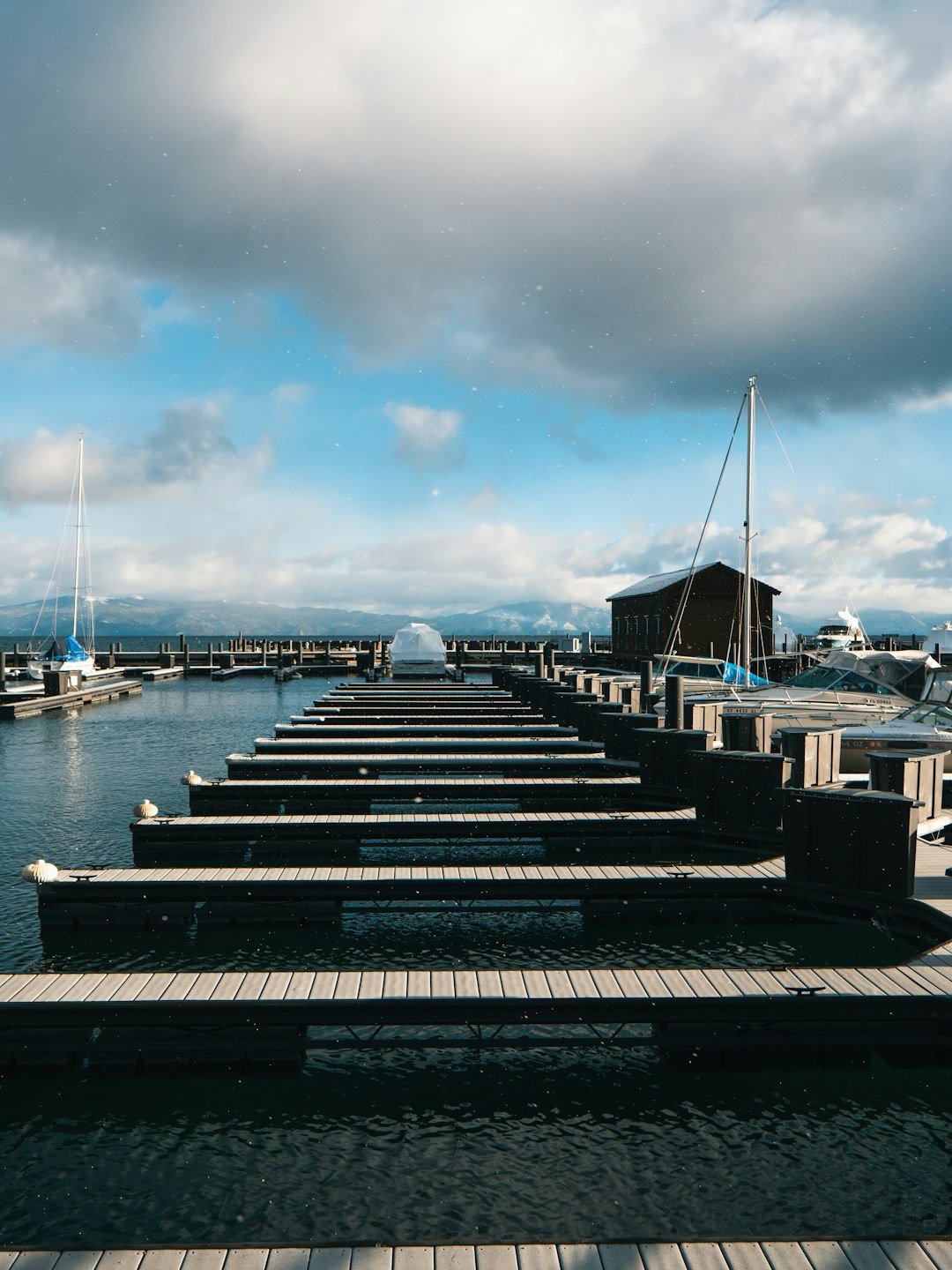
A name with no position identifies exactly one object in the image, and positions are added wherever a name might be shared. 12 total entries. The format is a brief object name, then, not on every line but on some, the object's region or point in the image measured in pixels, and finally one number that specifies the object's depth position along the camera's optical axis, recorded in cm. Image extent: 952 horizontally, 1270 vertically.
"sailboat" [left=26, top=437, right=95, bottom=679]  5497
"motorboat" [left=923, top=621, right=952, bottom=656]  3956
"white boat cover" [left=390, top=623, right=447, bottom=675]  5638
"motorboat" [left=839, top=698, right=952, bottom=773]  1698
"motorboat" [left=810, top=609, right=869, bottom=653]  6384
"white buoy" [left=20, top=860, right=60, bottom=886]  1245
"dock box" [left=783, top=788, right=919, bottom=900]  1125
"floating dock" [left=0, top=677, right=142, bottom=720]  4019
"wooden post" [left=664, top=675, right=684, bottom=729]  1897
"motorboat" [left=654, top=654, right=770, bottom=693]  3572
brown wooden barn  5372
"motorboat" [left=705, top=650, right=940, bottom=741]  2159
